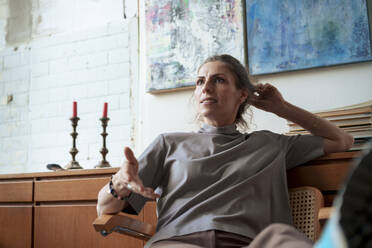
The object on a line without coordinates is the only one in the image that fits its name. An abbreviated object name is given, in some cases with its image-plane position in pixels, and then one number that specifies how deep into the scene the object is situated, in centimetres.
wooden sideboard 179
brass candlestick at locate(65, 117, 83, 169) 213
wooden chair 134
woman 125
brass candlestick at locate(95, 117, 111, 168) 212
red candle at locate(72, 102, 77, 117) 226
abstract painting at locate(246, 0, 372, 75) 199
